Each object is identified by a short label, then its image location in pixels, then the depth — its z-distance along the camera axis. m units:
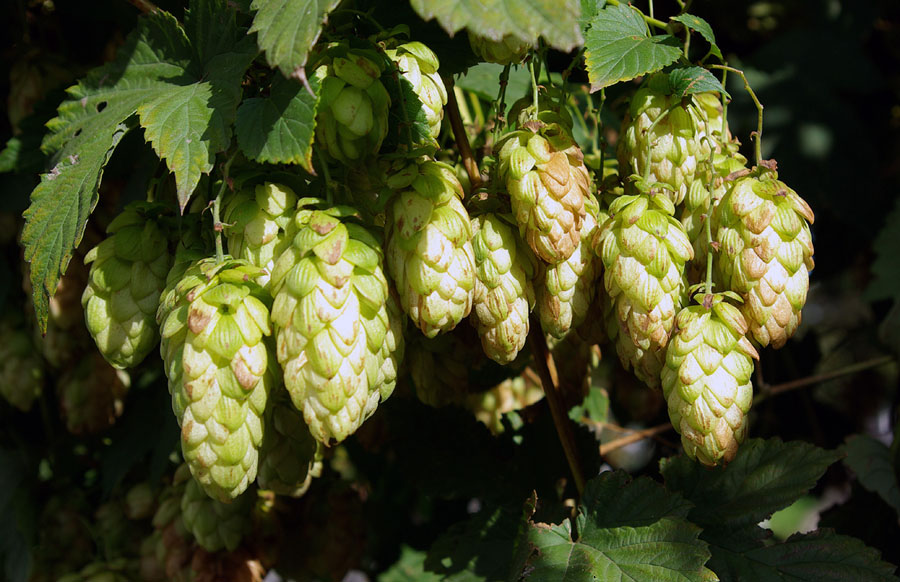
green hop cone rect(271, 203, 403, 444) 0.48
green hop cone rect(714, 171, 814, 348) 0.50
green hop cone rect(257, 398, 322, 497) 0.53
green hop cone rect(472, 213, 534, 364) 0.51
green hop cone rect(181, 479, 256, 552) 0.58
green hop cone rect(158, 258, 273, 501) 0.49
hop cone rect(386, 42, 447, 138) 0.51
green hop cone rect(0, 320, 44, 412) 0.62
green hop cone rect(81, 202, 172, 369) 0.52
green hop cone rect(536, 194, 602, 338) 0.51
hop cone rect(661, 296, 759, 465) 0.50
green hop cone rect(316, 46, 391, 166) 0.50
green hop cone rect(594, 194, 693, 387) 0.50
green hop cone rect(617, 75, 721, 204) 0.52
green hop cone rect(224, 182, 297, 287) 0.50
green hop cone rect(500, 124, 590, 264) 0.50
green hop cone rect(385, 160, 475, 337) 0.49
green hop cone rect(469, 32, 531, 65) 0.50
